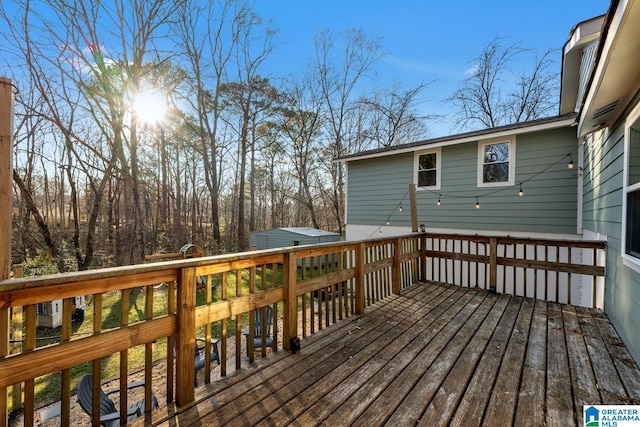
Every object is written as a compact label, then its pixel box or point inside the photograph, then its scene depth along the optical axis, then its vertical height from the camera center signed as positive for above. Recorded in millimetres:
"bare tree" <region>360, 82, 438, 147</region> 15297 +5078
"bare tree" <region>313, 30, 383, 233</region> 15078 +7344
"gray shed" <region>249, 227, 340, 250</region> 11039 -1187
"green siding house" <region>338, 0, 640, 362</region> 2520 +704
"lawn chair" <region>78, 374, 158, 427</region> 2129 -1586
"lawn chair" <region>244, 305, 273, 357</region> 3918 -1970
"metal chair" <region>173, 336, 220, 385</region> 3500 -1969
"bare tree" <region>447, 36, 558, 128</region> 12234 +5502
